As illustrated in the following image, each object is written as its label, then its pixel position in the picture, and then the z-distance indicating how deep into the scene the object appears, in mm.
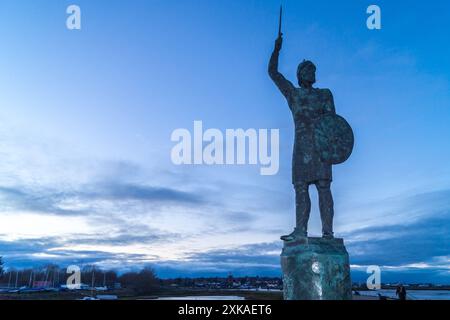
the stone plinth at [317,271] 7777
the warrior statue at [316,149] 8656
